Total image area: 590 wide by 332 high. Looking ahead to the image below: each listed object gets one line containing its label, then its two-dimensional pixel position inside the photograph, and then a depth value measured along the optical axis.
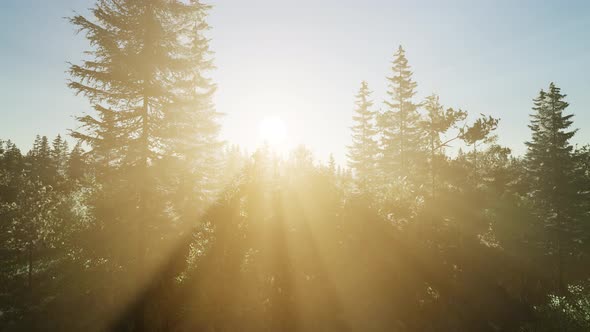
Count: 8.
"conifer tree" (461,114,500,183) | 18.75
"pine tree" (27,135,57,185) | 45.09
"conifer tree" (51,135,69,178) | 49.91
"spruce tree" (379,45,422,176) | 28.52
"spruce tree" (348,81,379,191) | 34.25
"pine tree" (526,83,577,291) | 27.23
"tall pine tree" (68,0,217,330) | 11.99
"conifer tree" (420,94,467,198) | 19.58
